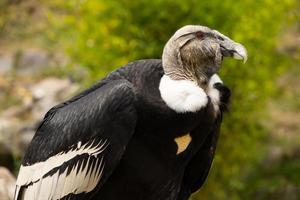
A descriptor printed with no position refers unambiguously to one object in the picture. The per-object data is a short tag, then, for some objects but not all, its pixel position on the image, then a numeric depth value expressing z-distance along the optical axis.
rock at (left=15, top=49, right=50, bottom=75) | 30.09
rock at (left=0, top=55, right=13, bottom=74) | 30.51
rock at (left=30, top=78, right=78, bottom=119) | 23.64
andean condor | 7.70
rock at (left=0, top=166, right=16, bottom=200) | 12.46
